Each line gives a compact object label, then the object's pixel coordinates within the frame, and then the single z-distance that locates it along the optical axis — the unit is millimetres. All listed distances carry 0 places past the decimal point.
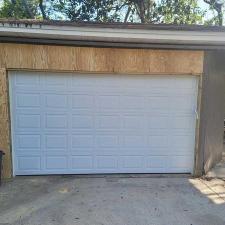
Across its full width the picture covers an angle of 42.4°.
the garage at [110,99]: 5949
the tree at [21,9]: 18375
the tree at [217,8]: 17734
